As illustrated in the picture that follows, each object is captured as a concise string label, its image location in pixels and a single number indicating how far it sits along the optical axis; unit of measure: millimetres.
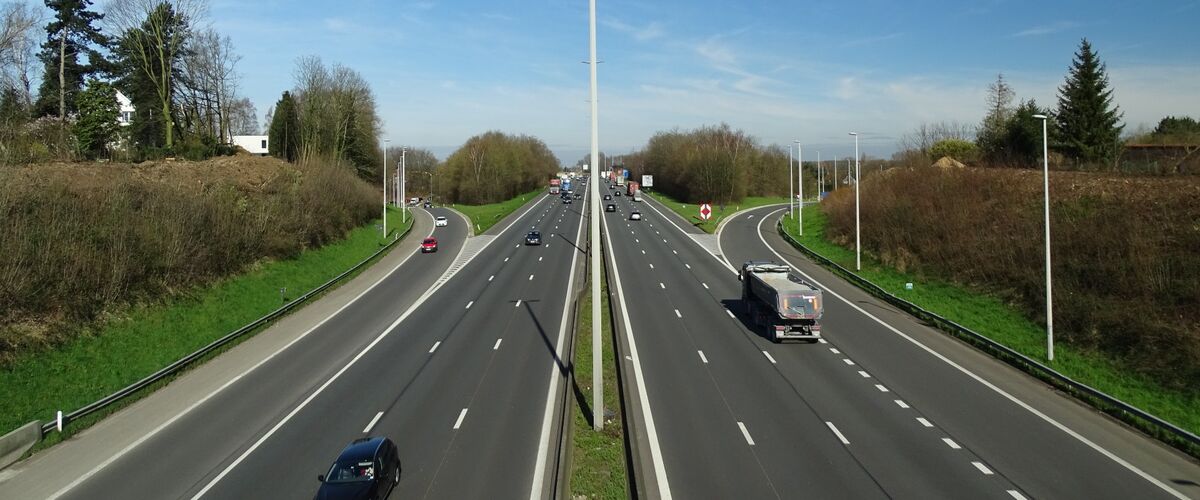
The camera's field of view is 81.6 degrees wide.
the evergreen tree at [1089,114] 48906
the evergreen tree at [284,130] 77375
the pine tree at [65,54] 49594
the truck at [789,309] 26219
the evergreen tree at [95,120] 49156
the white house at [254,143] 89625
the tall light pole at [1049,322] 23266
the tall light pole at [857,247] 41500
